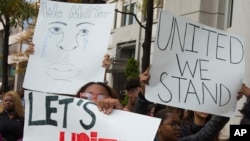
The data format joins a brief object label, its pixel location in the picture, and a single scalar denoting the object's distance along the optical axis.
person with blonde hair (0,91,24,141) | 5.79
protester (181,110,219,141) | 4.11
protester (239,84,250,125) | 4.11
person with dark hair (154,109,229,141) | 3.74
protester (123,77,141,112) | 5.27
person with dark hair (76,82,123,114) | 3.46
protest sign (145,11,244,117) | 3.51
